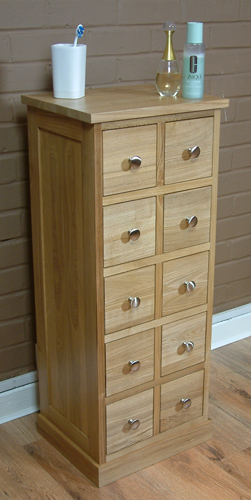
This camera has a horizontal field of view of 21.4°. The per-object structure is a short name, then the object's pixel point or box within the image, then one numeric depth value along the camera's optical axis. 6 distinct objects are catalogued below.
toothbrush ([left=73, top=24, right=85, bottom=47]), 1.73
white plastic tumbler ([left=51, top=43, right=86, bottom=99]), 1.73
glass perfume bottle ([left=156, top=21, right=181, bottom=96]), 1.79
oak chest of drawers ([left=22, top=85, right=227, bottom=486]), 1.67
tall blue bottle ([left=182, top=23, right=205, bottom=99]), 1.74
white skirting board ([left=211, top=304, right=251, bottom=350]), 2.71
